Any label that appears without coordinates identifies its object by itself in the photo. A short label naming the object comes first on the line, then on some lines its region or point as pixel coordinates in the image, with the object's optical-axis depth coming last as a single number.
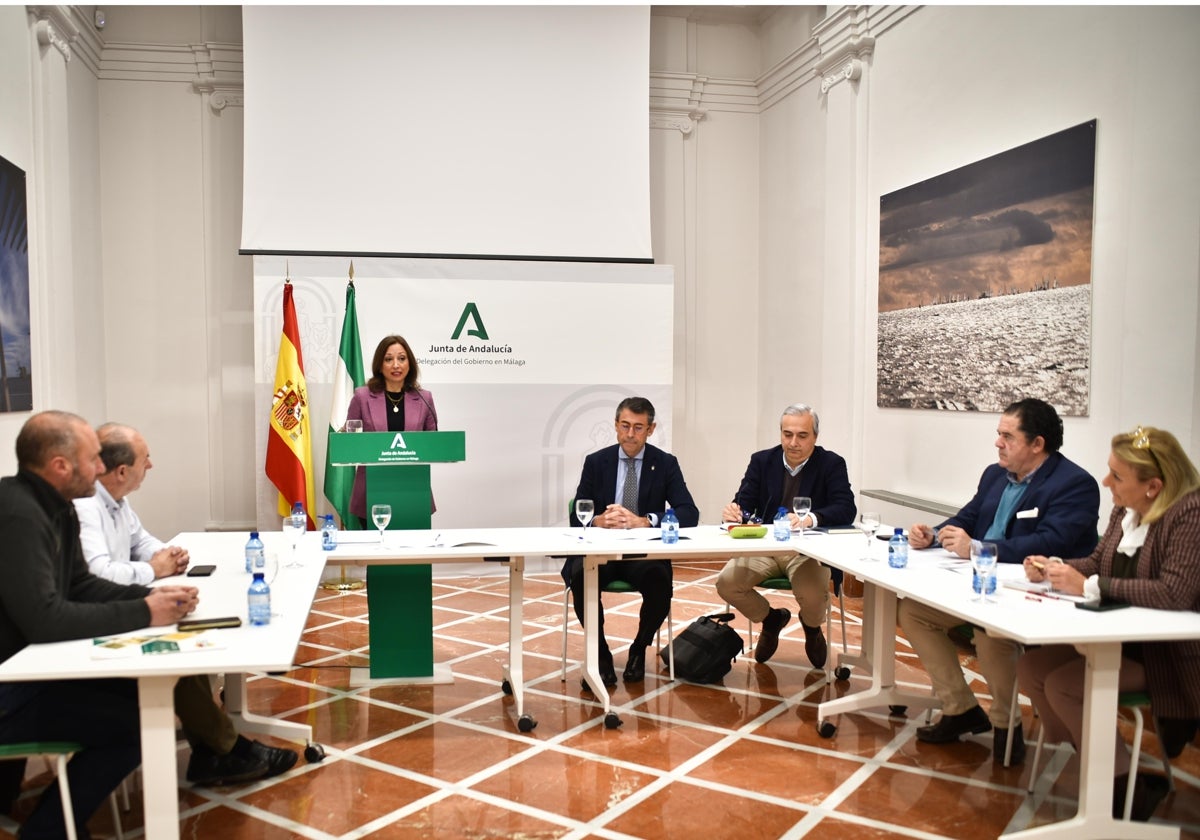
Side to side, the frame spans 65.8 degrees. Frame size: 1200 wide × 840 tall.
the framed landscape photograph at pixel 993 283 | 4.56
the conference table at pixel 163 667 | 2.25
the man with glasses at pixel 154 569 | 3.07
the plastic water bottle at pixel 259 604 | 2.59
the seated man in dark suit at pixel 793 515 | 4.45
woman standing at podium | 5.02
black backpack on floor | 4.42
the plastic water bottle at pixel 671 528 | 3.96
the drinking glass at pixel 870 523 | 3.84
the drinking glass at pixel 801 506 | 4.14
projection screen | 6.75
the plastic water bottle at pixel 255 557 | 3.27
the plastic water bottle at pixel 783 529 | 4.12
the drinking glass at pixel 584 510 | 4.02
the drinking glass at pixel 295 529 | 3.85
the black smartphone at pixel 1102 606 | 2.82
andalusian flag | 6.66
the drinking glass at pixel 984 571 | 2.97
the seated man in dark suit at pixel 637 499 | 4.43
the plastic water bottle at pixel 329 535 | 3.77
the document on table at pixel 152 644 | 2.36
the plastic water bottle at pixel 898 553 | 3.47
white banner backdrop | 6.83
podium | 4.15
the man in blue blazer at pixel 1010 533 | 3.43
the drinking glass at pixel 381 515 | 3.74
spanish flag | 6.57
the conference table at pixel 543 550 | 3.71
